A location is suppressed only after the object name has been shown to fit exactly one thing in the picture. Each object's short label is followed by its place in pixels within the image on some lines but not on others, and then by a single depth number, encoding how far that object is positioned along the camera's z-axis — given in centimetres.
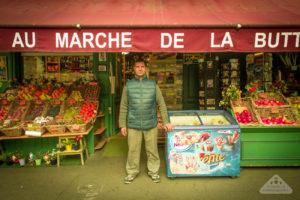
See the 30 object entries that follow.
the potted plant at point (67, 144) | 475
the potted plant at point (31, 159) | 480
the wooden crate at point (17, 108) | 515
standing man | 382
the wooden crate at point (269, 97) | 487
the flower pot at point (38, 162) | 479
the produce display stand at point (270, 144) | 427
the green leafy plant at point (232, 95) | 469
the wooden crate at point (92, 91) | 568
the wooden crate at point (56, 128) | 468
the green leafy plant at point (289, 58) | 636
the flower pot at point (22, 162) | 471
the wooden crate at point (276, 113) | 454
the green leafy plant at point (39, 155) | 490
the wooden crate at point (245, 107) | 451
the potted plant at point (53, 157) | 480
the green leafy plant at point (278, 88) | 497
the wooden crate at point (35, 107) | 522
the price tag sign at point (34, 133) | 458
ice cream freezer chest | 389
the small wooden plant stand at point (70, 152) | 471
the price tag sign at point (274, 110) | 457
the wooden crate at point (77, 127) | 471
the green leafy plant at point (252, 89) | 486
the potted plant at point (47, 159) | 480
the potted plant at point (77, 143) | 470
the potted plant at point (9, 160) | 478
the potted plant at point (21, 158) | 472
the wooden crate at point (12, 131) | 457
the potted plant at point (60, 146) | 470
